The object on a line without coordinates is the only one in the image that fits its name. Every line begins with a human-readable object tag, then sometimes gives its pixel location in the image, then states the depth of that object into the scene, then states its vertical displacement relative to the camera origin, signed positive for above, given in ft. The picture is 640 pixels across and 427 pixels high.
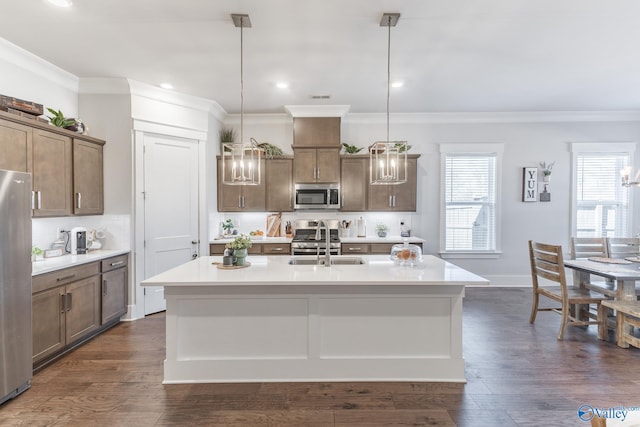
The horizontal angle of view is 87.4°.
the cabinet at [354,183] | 17.78 +1.34
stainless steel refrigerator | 7.66 -1.85
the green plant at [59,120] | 11.61 +3.04
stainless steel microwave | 17.61 +0.51
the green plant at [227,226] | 18.15 -1.02
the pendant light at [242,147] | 8.87 +1.64
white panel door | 14.12 +0.04
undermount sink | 10.65 -1.71
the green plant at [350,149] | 17.99 +3.22
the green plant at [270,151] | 17.81 +3.06
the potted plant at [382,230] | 18.28 -1.19
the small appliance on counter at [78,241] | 12.30 -1.28
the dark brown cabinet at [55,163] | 9.62 +1.41
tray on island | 9.27 -1.66
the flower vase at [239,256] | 9.52 -1.39
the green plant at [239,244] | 9.57 -1.05
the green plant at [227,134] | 18.25 +4.00
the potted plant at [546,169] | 18.47 +2.23
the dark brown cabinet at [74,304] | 9.42 -3.18
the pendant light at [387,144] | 9.04 +1.82
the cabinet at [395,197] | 17.85 +0.61
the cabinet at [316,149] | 17.48 +3.09
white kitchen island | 8.66 -3.25
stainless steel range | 16.44 -1.57
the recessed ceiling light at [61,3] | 8.44 +5.18
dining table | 10.97 -2.08
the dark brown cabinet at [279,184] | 17.87 +1.26
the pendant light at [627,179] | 12.43 +1.15
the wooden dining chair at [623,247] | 14.38 -1.61
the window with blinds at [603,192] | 18.56 +0.98
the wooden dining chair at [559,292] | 11.59 -3.04
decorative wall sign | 18.56 +1.37
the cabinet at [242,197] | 17.83 +0.55
